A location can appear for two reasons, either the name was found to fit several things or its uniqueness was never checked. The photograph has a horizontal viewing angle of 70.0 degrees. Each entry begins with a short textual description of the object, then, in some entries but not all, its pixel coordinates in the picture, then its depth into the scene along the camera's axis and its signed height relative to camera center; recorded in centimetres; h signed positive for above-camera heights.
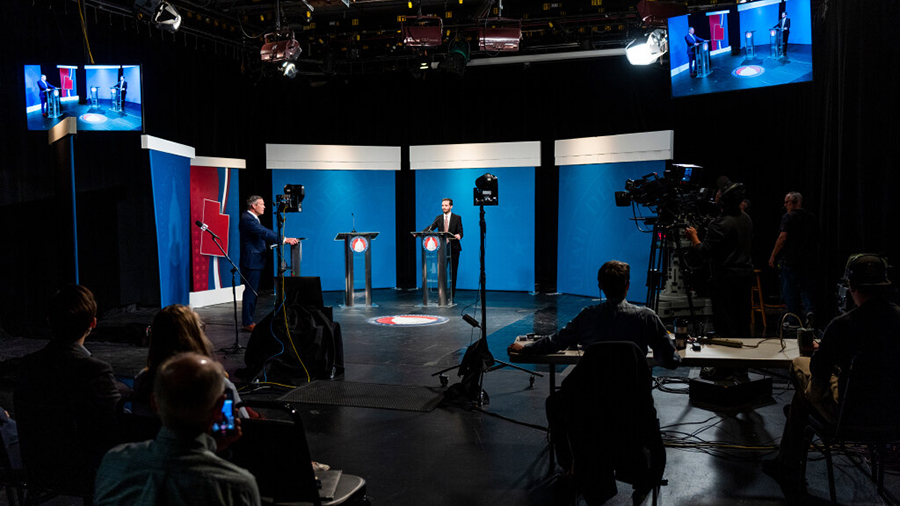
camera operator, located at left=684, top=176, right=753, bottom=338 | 498 -36
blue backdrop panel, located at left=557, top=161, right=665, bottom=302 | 938 -22
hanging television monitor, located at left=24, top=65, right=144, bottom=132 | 639 +126
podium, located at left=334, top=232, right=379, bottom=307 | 962 -50
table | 328 -74
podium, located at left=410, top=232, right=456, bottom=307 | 939 -56
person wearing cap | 273 -52
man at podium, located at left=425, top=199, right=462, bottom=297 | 986 -15
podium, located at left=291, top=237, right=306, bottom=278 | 977 -63
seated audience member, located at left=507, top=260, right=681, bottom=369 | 300 -51
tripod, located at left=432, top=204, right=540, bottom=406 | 472 -110
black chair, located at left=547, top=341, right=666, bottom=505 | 258 -84
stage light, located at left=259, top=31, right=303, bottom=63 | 845 +224
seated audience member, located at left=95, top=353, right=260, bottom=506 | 132 -51
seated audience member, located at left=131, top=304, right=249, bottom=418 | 222 -42
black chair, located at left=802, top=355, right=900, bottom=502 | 273 -83
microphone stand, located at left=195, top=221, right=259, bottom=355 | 636 -131
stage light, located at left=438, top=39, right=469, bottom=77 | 922 +229
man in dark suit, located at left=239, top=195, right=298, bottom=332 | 754 -29
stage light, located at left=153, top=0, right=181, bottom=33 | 738 +233
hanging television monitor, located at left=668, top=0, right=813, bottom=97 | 533 +144
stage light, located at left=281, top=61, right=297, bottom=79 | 957 +223
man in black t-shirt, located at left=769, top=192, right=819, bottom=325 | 659 -41
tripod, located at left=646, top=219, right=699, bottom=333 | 503 -45
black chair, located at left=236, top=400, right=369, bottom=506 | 190 -72
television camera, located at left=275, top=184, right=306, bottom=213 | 659 +22
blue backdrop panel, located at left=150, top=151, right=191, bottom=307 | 751 -4
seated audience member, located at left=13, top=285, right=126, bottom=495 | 223 -67
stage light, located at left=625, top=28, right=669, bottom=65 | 769 +204
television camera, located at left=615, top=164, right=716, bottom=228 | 507 +16
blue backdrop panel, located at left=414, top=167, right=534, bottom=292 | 1098 -17
